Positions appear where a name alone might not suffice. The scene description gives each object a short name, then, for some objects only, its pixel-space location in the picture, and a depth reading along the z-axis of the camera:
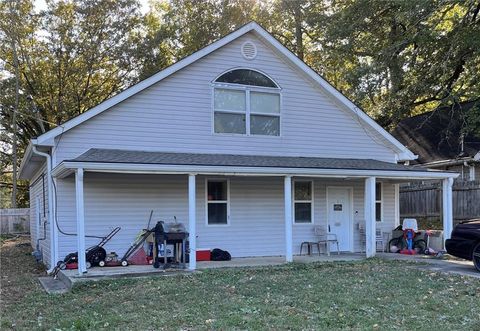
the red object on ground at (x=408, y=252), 13.59
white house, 11.41
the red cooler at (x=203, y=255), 12.28
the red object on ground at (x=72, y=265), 10.68
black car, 10.00
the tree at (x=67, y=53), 28.09
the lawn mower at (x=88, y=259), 10.68
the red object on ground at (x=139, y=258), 11.39
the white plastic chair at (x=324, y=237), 13.82
